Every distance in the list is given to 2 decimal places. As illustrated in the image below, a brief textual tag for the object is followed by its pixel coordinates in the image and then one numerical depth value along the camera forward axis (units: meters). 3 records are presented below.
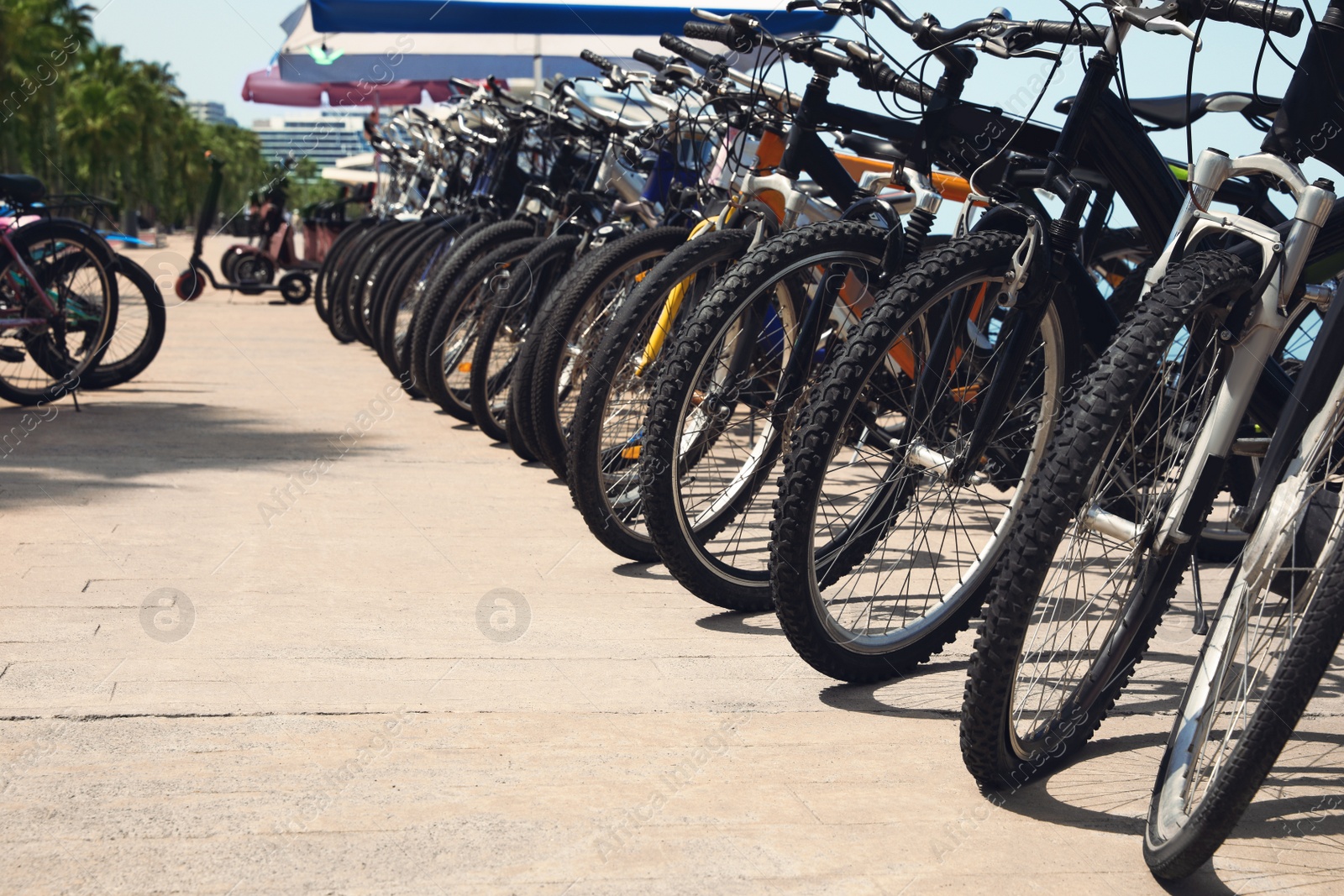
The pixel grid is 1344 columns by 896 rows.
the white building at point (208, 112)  118.19
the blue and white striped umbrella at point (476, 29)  8.63
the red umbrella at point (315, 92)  15.67
